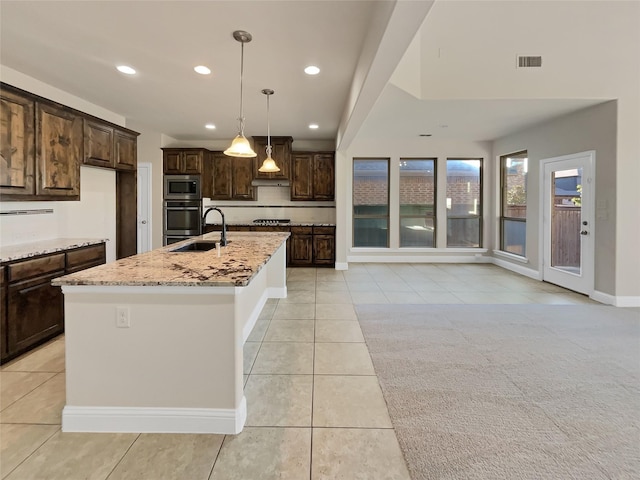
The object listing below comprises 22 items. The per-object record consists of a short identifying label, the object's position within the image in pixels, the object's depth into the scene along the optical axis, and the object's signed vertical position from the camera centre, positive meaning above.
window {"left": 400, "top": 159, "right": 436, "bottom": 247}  7.40 +0.49
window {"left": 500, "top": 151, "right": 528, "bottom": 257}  6.33 +0.45
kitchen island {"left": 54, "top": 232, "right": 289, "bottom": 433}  1.83 -0.73
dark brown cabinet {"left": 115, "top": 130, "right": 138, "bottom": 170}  4.48 +1.02
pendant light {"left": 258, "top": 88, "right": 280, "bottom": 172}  4.59 +0.80
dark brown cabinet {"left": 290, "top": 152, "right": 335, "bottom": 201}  6.96 +1.03
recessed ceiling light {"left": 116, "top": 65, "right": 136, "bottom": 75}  3.40 +1.59
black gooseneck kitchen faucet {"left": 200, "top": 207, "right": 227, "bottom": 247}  3.22 -0.15
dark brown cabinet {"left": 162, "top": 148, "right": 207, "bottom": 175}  6.68 +1.26
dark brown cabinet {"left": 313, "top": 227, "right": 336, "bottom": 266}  6.86 -0.41
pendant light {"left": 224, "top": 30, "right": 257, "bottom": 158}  3.19 +0.73
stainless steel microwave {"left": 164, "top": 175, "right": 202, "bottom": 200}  6.75 +0.77
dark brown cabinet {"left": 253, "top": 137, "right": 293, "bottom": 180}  6.78 +1.44
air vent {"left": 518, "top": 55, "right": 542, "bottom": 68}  4.27 +2.08
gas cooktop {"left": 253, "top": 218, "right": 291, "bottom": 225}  7.06 +0.08
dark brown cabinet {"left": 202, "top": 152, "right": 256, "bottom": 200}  6.91 +0.98
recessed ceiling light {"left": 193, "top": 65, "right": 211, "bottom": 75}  3.38 +1.58
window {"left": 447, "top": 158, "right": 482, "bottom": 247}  7.36 +0.49
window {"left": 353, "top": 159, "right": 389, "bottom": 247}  7.47 +0.49
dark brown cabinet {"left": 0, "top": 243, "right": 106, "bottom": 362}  2.61 -0.64
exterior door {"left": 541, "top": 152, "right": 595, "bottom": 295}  4.61 +0.06
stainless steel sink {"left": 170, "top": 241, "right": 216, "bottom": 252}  3.46 -0.22
